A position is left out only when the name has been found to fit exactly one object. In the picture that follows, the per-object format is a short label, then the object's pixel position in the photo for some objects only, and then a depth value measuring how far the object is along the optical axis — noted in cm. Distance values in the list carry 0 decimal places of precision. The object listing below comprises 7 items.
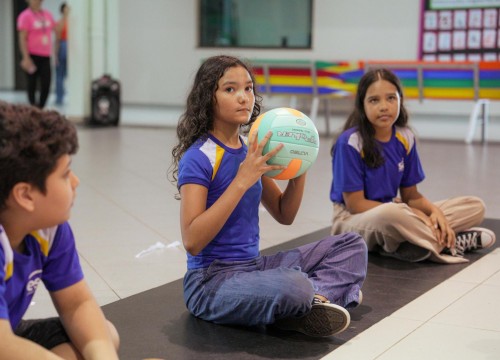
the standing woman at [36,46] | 1105
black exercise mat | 267
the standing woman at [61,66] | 1502
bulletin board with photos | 1369
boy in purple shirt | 180
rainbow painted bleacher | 988
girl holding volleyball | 276
